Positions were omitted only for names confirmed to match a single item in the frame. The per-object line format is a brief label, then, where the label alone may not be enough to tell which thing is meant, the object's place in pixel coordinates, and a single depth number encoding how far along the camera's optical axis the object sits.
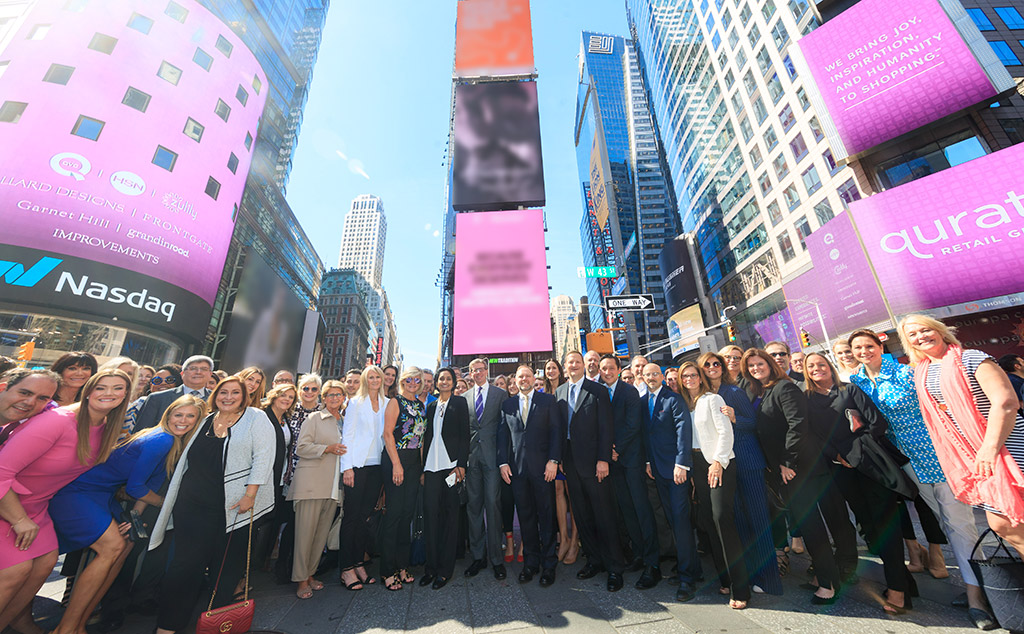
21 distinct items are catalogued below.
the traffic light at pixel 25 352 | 9.02
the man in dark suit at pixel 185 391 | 4.22
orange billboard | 30.41
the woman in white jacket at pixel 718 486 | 3.19
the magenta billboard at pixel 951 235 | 15.77
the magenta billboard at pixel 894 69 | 17.95
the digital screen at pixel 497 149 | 26.66
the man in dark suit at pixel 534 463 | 4.02
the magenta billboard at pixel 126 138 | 14.17
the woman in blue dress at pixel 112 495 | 2.89
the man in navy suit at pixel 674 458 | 3.51
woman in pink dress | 2.56
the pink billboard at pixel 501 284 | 23.53
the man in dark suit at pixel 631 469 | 4.03
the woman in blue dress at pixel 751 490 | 3.35
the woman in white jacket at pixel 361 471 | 3.97
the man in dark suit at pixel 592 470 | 3.89
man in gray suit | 4.23
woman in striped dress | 2.45
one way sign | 14.22
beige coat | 3.96
